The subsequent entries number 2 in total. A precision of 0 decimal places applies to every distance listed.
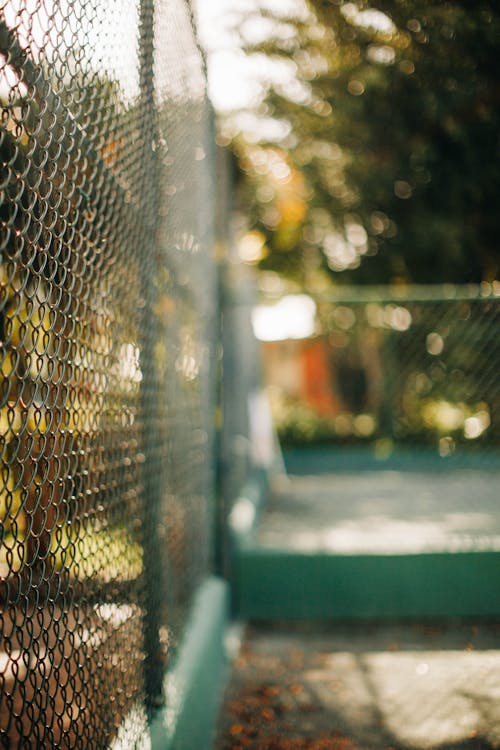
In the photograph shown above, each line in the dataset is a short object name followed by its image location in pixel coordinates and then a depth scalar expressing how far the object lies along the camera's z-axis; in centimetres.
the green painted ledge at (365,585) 448
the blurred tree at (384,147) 474
